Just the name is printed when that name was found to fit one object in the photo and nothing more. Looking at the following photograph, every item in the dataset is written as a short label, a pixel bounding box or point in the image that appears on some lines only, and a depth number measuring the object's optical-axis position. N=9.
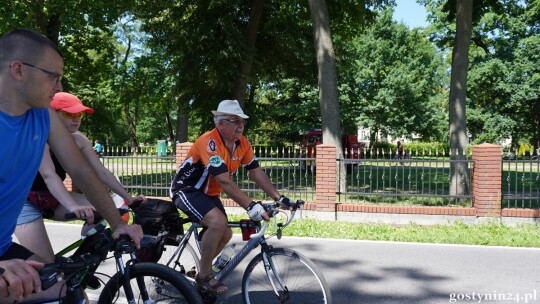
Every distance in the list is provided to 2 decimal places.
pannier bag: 4.34
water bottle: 4.45
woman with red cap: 3.18
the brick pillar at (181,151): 12.71
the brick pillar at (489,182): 10.52
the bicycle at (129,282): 2.44
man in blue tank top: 2.14
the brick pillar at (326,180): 11.28
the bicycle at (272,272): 4.07
